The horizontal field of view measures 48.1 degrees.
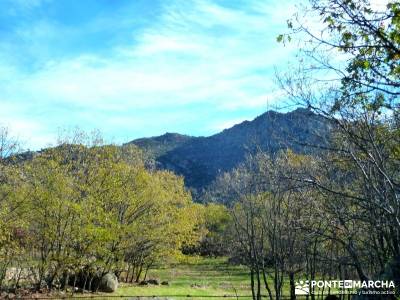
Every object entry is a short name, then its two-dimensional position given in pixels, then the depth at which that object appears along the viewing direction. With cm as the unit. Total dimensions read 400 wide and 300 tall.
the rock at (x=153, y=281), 3216
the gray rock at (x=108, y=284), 2514
